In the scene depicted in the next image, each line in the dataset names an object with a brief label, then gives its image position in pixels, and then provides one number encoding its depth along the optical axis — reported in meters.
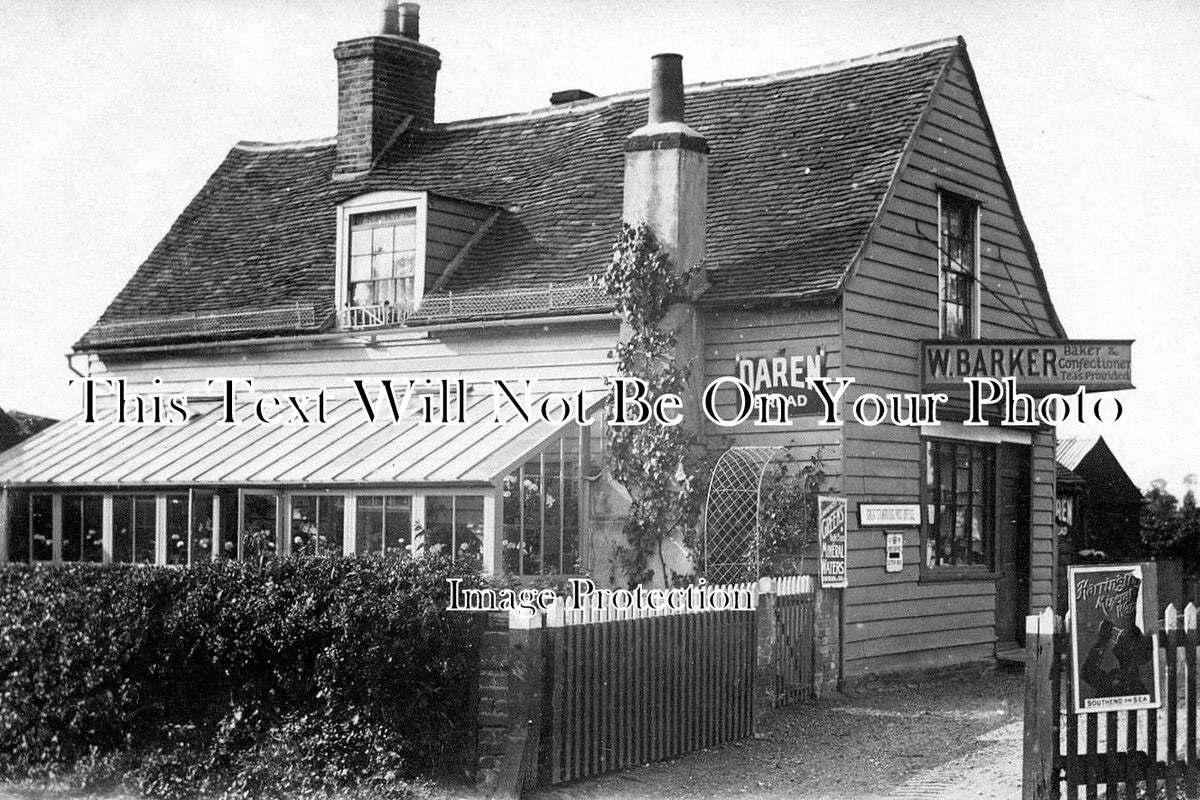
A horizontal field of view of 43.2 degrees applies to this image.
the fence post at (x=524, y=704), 10.10
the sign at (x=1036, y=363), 15.88
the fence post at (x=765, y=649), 13.50
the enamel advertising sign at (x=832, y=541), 15.19
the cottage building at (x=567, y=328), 15.77
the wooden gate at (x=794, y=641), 14.11
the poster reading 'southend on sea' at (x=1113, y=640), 9.04
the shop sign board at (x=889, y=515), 15.84
